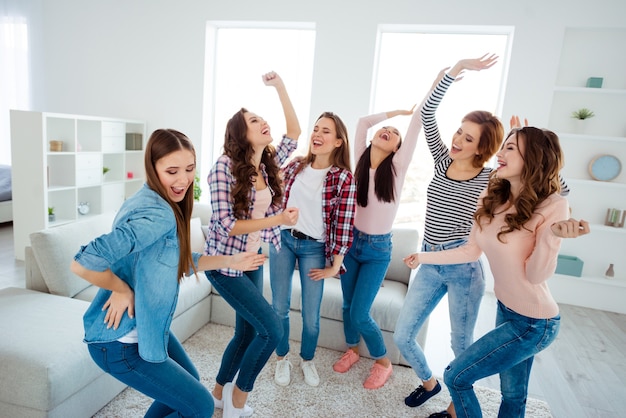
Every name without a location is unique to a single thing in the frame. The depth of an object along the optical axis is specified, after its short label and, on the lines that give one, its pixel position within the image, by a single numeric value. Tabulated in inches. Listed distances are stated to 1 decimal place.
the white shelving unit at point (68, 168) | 154.0
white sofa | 62.1
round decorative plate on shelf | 149.9
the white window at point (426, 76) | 163.0
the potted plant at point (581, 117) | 148.5
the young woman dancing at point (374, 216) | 82.3
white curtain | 212.1
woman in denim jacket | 45.4
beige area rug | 78.8
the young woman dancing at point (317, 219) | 79.0
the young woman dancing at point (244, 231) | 64.9
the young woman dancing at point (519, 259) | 54.6
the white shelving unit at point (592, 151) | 149.1
